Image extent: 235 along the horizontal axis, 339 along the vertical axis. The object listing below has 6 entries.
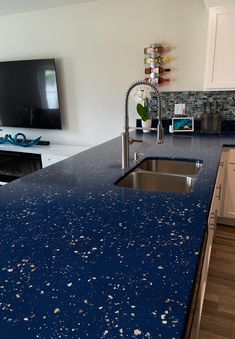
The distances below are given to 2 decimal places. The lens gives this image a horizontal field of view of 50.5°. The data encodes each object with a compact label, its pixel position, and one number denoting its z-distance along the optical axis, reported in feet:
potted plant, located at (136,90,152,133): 8.86
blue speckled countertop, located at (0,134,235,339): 1.59
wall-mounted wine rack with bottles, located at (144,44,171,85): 8.86
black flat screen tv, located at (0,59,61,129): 10.74
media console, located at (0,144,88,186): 10.25
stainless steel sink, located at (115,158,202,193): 4.79
